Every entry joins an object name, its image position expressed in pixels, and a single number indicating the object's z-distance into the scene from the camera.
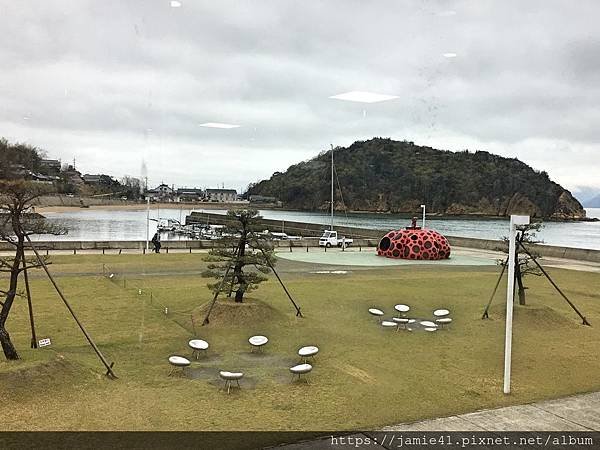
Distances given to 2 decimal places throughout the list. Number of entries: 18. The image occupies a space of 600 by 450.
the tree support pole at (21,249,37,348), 9.92
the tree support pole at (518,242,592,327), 14.50
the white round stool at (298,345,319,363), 10.20
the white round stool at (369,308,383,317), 14.54
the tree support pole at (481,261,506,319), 14.94
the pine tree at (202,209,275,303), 14.59
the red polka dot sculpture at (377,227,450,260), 32.66
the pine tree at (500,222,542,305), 15.34
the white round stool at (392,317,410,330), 13.60
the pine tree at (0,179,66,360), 8.84
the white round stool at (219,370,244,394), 8.69
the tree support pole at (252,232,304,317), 14.83
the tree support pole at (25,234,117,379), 9.18
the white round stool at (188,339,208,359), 10.66
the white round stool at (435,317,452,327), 13.90
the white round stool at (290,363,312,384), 9.23
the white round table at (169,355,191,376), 9.39
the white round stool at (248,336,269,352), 11.04
